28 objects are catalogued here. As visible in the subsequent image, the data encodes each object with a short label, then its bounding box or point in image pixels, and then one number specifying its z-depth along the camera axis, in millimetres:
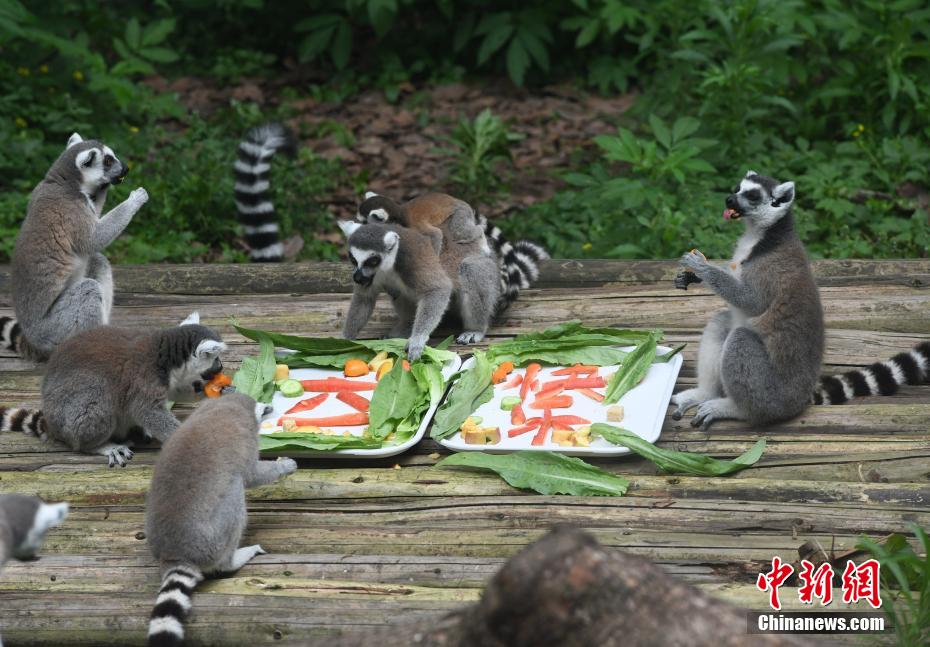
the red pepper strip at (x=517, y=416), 4781
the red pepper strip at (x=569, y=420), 4723
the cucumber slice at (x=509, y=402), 4922
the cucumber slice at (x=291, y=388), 5151
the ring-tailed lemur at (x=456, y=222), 6199
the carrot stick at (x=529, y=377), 5070
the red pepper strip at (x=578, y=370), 5219
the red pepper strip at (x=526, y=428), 4688
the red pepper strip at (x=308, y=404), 5039
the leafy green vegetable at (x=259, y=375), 5113
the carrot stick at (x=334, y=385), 5230
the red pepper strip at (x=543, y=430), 4582
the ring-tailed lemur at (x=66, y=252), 5762
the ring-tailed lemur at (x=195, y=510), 3629
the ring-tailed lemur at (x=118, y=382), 4770
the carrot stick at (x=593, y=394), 4949
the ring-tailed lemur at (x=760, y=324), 4730
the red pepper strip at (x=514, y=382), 5172
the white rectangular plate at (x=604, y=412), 4527
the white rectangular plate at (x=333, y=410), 4621
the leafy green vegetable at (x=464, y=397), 4762
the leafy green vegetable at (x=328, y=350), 5500
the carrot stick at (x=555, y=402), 4899
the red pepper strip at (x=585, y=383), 5066
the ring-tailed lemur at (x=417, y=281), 5668
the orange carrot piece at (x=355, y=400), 5014
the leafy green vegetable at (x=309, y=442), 4594
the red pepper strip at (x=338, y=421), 4863
